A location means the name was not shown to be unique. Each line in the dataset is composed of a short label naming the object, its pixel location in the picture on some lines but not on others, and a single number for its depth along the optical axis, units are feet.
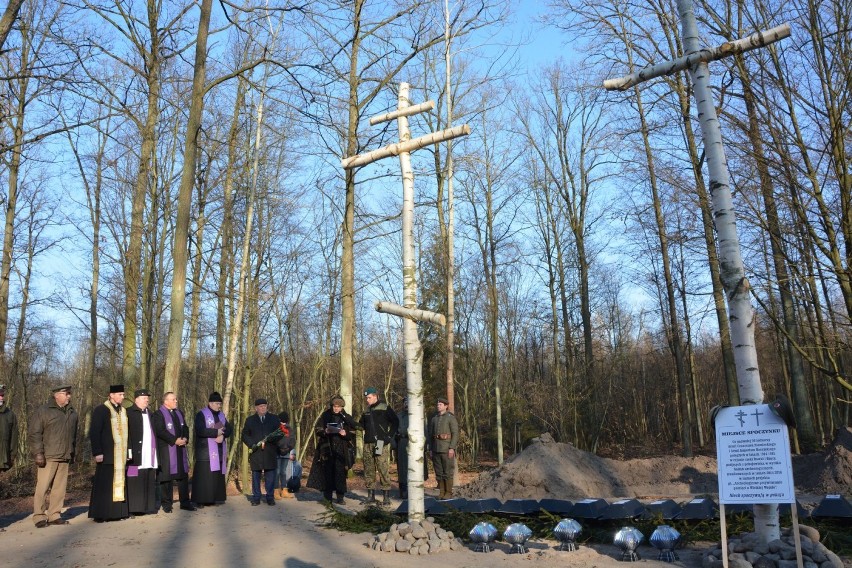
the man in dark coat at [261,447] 38.88
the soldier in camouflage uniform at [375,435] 39.60
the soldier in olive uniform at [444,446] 42.88
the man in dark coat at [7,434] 33.32
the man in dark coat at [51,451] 32.17
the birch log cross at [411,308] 25.93
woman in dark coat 38.47
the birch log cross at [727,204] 20.95
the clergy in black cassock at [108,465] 32.89
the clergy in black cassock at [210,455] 37.06
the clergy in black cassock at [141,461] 33.71
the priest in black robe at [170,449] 35.17
